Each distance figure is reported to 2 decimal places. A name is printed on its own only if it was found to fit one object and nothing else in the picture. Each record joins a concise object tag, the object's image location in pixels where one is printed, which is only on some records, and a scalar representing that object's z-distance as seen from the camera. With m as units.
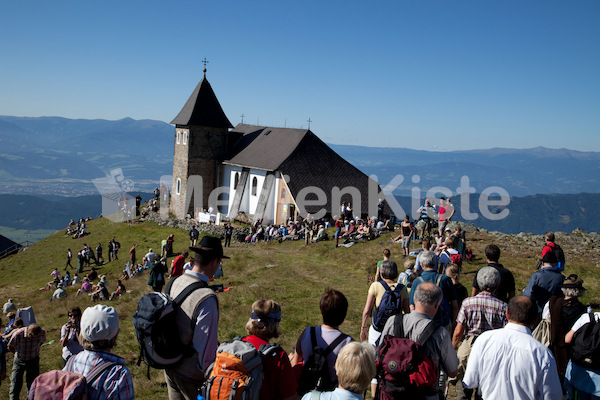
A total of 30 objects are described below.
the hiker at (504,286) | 7.32
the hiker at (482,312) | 6.22
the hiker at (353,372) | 3.98
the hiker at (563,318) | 6.45
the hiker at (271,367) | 4.29
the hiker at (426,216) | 21.95
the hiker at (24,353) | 7.80
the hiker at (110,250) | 34.94
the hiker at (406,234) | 19.53
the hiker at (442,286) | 6.90
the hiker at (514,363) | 4.66
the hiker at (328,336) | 4.71
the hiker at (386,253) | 9.91
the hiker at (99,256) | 34.23
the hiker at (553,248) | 8.99
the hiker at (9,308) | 12.35
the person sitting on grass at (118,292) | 18.76
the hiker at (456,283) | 7.50
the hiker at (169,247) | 29.95
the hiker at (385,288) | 6.88
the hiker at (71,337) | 7.89
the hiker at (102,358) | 3.90
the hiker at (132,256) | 30.05
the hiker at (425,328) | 4.86
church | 38.72
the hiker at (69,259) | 34.39
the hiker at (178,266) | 11.88
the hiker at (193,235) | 31.47
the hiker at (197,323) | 4.70
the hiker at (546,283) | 7.44
